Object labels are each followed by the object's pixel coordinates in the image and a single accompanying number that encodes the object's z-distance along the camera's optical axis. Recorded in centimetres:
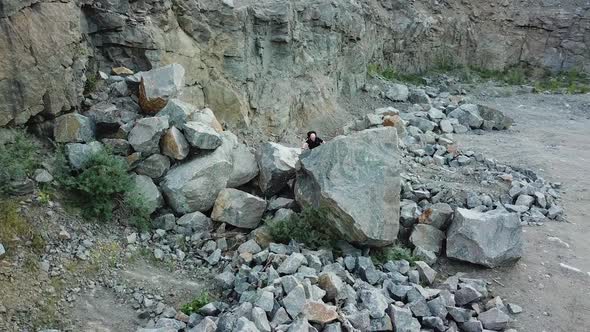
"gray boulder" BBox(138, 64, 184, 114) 854
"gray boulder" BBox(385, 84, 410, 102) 1652
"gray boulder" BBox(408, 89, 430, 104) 1675
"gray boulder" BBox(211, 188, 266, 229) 806
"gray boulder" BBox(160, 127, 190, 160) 803
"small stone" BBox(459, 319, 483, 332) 648
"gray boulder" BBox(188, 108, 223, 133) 864
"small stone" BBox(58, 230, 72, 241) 676
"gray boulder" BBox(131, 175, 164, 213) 778
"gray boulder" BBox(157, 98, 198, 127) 826
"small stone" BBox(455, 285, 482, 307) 692
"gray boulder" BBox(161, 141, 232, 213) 798
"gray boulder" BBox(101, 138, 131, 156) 790
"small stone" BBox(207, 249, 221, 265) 736
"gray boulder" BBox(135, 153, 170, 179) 804
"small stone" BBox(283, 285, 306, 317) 588
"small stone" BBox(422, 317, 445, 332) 636
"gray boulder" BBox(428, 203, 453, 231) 828
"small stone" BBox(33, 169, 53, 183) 713
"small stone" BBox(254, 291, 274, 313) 589
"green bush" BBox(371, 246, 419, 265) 761
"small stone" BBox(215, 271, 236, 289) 673
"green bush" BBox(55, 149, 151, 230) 732
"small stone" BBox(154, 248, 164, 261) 729
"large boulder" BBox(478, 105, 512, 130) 1542
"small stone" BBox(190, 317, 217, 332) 562
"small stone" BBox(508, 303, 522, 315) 685
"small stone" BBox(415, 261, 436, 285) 732
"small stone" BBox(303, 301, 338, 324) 586
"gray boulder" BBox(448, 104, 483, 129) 1532
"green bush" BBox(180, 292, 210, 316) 627
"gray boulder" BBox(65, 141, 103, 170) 750
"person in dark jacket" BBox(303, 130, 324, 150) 943
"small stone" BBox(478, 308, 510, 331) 655
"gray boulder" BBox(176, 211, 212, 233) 792
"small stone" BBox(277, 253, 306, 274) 670
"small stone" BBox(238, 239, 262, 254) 741
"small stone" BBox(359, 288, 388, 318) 625
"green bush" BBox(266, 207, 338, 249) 763
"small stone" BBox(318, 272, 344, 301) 630
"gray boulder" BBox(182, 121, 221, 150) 812
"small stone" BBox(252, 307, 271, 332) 561
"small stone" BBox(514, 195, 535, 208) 938
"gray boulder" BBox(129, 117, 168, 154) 796
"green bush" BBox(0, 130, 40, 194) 677
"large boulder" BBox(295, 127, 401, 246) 745
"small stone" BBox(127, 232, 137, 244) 733
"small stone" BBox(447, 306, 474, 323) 659
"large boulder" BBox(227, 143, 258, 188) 861
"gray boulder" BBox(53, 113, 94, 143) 775
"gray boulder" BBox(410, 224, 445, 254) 800
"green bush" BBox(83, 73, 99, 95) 861
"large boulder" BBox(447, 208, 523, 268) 762
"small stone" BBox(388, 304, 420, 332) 619
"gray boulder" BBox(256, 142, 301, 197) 853
